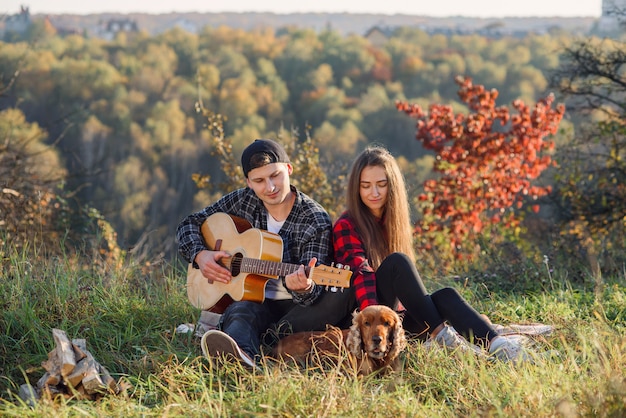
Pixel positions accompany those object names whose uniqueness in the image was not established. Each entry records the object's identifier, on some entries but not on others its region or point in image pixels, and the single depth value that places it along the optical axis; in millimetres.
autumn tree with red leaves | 9531
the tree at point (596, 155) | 8805
